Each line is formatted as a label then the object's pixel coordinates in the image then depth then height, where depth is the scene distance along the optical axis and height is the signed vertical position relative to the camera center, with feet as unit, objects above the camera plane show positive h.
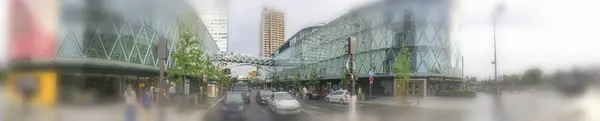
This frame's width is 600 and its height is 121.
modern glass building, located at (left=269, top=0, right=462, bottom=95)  73.31 +3.92
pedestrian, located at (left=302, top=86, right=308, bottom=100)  125.18 -6.11
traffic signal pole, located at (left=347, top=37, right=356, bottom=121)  36.65 -0.70
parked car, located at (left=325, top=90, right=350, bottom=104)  100.29 -6.01
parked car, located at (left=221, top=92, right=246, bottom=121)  48.21 -4.13
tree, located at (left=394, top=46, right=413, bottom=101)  109.81 +0.02
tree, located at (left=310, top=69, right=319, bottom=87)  109.05 -2.06
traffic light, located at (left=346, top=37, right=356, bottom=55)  35.12 +1.82
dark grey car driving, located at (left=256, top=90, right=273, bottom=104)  90.77 -5.49
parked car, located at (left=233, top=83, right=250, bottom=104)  121.31 -4.36
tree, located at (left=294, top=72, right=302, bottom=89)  131.23 -3.66
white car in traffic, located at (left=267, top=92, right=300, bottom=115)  60.39 -4.46
